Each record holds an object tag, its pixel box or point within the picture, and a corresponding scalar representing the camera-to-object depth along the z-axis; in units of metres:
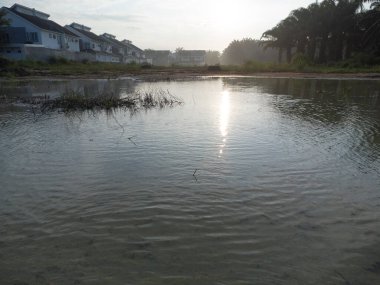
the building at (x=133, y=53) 99.88
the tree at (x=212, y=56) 166.25
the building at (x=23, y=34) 51.66
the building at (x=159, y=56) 139.00
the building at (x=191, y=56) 137.44
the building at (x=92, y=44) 72.69
